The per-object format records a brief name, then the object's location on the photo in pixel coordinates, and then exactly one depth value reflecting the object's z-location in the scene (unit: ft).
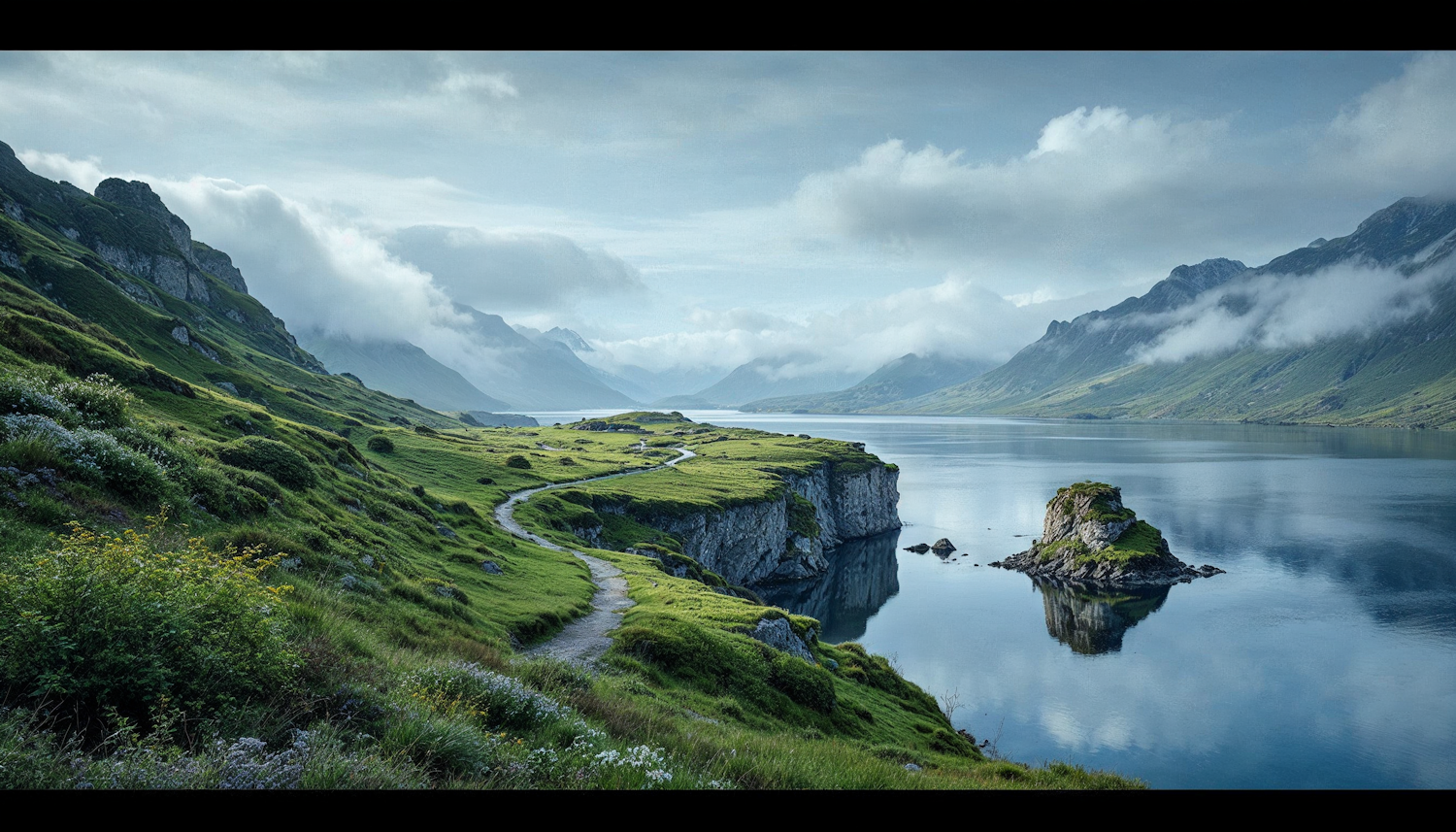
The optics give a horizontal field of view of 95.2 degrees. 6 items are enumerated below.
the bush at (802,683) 95.40
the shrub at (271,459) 100.48
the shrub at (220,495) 70.18
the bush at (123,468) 58.34
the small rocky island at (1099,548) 314.35
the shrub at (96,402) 70.64
